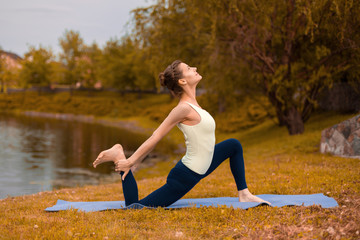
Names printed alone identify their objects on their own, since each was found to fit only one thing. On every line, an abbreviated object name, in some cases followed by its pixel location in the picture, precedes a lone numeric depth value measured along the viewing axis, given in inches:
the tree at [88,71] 2262.6
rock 398.3
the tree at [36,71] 2336.4
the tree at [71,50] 2387.9
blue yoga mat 200.7
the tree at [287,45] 542.0
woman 191.2
